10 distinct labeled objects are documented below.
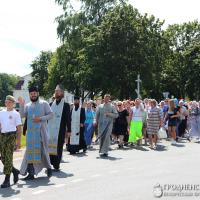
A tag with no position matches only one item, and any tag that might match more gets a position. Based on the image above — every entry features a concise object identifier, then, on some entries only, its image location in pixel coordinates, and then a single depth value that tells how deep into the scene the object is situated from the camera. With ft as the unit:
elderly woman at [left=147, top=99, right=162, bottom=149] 67.31
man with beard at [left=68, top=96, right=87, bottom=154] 58.65
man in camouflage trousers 36.50
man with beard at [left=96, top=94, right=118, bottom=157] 55.42
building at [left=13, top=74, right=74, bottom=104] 538.47
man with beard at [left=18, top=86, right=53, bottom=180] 39.32
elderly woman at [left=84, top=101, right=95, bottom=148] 66.08
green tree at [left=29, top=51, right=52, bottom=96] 380.17
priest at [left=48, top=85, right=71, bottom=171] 43.83
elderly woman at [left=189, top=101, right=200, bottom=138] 80.53
